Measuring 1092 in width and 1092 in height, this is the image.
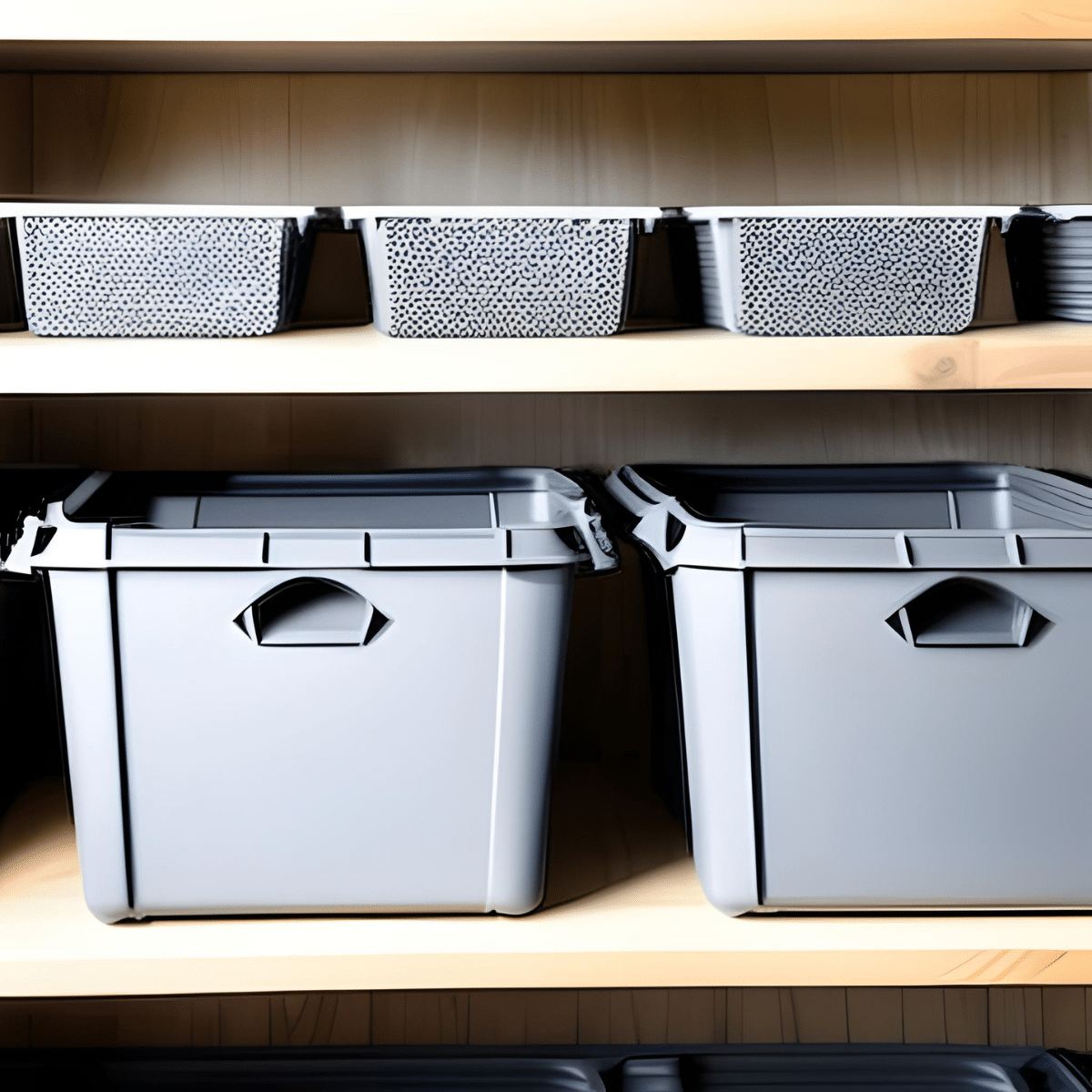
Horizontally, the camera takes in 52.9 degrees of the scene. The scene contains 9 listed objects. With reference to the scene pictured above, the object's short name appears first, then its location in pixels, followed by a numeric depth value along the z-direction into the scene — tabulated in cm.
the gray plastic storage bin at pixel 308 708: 79
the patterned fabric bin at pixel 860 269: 85
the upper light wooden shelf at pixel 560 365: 78
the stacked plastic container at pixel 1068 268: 93
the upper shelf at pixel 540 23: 76
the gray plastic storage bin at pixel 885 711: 80
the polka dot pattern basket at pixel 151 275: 82
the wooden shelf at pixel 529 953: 80
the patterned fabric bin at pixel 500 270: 83
